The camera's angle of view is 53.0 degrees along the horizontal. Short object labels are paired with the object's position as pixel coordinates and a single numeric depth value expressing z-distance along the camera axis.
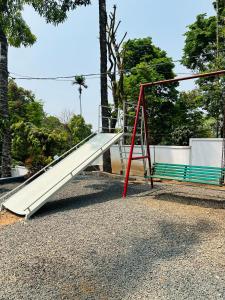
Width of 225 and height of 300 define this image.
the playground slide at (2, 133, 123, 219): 5.26
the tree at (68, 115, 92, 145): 22.81
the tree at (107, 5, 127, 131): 13.21
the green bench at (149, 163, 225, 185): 5.71
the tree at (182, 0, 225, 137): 13.16
